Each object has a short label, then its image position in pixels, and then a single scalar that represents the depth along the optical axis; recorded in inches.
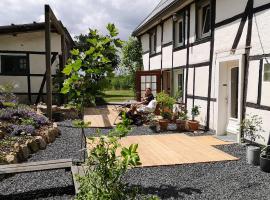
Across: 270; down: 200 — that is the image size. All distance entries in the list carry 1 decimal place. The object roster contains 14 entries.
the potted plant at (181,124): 266.9
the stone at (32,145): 178.7
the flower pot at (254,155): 157.6
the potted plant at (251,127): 184.3
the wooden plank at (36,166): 123.1
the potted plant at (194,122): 258.7
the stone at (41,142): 187.8
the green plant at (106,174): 78.4
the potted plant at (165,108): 266.2
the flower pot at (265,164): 145.9
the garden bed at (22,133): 162.7
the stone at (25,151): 166.1
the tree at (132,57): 498.1
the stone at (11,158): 147.4
